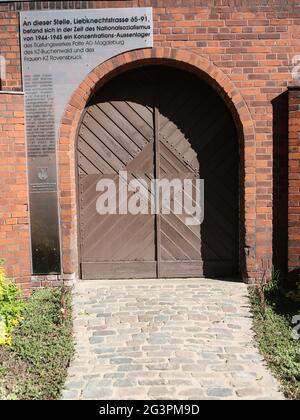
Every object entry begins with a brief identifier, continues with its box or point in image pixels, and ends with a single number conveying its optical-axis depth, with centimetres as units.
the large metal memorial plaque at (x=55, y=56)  567
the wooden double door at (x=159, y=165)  618
